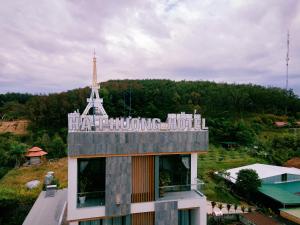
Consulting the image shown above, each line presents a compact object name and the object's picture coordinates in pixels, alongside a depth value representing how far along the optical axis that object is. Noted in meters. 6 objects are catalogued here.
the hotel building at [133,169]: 10.47
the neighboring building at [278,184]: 21.95
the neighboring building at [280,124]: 59.57
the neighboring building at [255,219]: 18.03
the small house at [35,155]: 32.18
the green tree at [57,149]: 35.38
